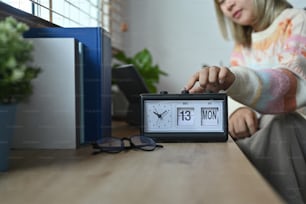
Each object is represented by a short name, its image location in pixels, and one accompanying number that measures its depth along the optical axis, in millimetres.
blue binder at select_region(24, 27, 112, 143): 564
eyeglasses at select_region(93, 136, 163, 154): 488
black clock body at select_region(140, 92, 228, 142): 552
